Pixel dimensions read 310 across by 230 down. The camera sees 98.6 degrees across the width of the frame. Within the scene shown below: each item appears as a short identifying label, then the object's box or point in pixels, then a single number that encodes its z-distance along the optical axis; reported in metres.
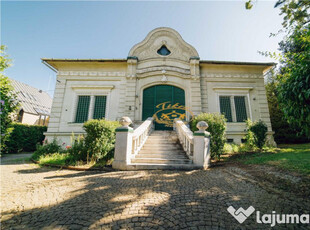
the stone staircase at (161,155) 4.88
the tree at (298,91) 2.96
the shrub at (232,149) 8.11
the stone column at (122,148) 4.92
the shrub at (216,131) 6.37
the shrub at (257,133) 8.35
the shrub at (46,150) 6.85
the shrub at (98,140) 5.77
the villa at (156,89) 10.91
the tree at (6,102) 6.35
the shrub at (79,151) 5.96
